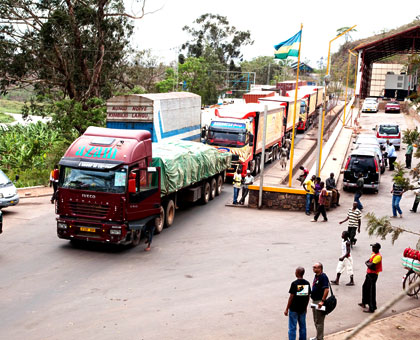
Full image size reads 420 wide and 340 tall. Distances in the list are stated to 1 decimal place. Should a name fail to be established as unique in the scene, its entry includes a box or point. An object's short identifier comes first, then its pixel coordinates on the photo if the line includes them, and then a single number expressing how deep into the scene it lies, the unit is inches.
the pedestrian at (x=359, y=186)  743.1
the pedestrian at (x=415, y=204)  781.3
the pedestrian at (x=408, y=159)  1043.3
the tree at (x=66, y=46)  1449.3
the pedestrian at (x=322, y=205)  736.3
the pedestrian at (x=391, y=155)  1130.0
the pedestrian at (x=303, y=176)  917.5
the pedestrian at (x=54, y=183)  777.0
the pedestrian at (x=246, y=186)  872.7
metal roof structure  2215.8
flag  898.1
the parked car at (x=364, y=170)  938.7
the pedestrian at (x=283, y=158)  1210.6
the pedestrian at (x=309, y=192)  804.0
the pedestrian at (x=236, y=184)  866.8
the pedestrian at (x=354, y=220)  593.0
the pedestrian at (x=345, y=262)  480.4
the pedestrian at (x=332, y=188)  849.5
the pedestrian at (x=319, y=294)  350.0
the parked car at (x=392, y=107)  2319.1
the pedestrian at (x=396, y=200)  740.8
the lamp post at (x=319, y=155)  854.1
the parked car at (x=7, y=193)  736.3
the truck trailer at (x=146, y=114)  861.2
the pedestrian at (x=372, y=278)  422.0
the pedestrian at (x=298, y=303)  336.8
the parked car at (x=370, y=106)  2313.0
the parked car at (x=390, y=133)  1370.6
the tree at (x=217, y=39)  3201.3
